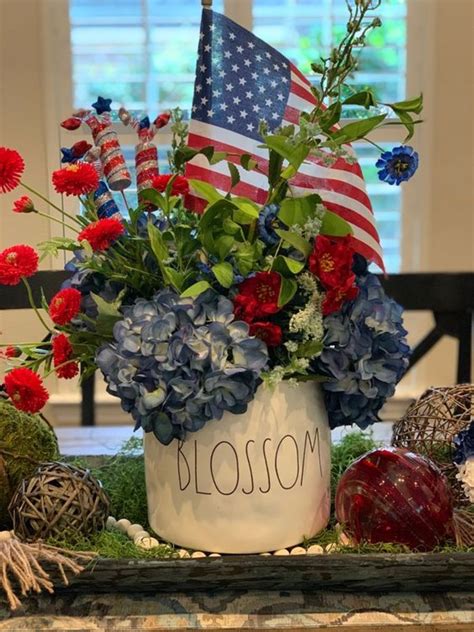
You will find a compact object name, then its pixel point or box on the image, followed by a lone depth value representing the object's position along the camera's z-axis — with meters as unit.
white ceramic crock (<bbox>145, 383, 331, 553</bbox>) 0.77
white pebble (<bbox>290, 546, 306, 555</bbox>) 0.79
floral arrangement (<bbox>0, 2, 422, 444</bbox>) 0.73
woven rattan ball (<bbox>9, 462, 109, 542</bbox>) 0.78
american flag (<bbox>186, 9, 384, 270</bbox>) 0.81
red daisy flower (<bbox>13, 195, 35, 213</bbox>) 0.79
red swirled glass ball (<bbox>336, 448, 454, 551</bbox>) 0.77
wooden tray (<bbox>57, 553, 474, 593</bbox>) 0.74
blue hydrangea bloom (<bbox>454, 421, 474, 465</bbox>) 0.83
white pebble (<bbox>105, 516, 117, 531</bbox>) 0.85
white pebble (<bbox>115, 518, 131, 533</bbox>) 0.85
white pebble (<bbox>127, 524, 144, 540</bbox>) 0.84
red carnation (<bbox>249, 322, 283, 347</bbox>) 0.75
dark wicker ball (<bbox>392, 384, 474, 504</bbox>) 0.90
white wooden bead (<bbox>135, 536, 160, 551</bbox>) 0.80
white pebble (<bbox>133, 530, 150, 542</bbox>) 0.83
